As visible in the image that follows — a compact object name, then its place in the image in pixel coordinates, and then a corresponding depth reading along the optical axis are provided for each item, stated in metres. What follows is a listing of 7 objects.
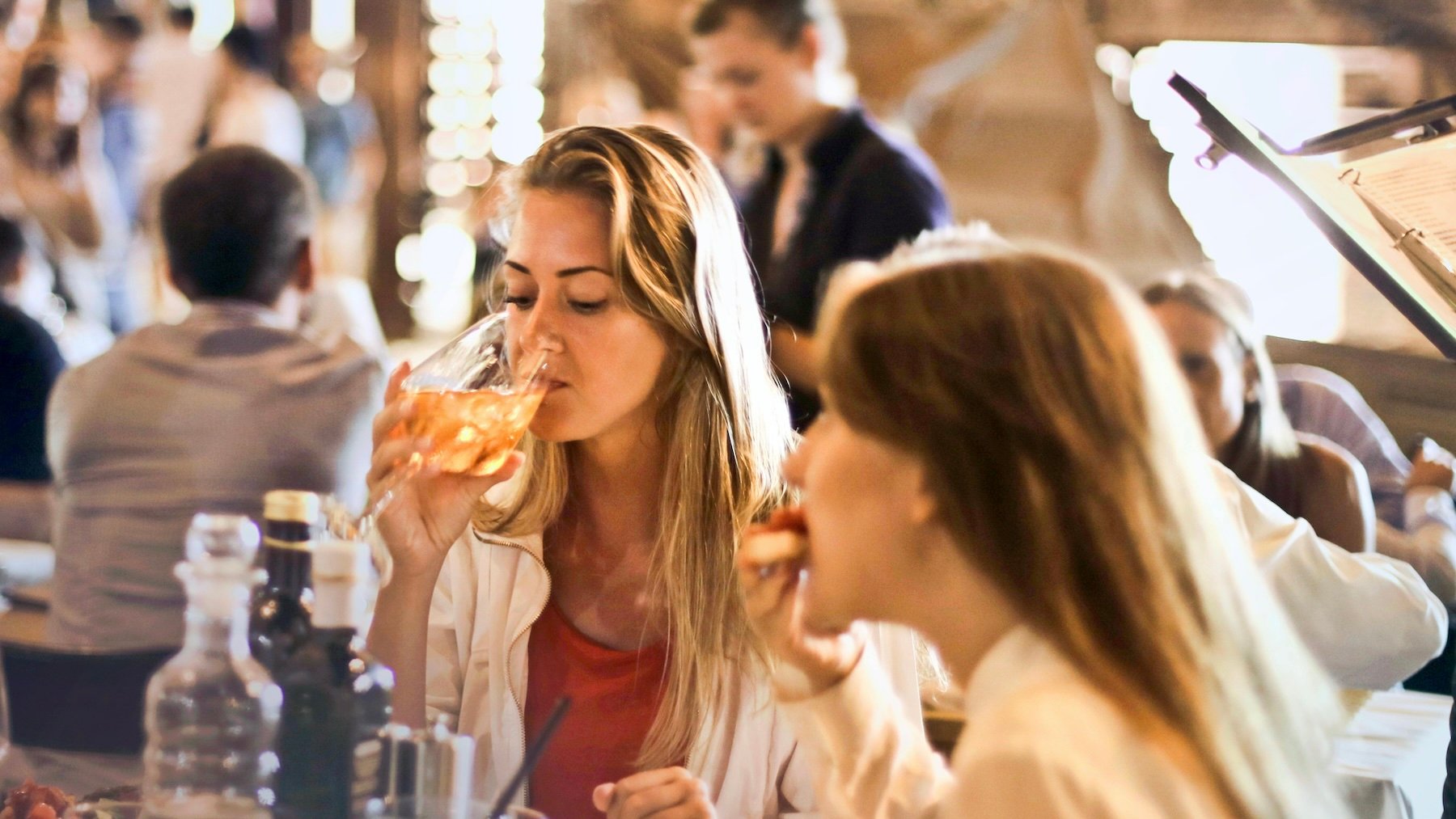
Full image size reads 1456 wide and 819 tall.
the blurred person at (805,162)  3.14
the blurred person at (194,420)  2.43
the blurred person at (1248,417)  2.69
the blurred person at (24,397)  3.03
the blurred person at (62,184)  4.88
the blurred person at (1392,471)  2.83
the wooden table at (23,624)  2.94
